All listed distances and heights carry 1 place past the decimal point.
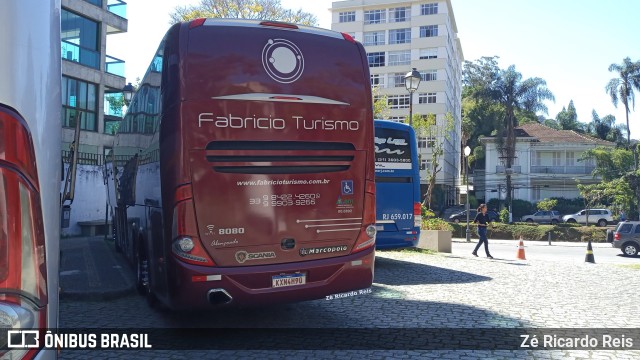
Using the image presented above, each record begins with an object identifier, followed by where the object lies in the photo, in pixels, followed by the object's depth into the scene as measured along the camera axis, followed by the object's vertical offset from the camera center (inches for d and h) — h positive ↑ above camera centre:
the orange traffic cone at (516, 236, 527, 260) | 693.3 -75.9
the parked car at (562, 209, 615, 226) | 1894.7 -80.5
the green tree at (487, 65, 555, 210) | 2223.2 +404.6
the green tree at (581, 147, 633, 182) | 1883.6 +108.4
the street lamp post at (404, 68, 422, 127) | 741.9 +156.9
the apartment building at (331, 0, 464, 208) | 2496.3 +686.7
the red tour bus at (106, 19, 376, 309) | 226.1 +12.2
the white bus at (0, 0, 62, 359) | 82.7 +1.8
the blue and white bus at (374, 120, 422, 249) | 503.8 +6.0
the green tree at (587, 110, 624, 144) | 2920.8 +362.6
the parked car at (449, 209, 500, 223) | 2016.5 -86.2
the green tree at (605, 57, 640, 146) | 2278.5 +475.0
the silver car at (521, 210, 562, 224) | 2032.5 -87.7
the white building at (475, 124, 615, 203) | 2295.8 +118.5
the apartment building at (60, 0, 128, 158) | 933.2 +225.1
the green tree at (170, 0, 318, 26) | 1206.3 +408.0
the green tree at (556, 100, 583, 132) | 3331.7 +475.8
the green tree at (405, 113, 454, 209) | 1808.8 +233.0
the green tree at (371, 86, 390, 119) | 1429.0 +238.4
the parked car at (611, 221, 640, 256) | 1026.1 -85.6
